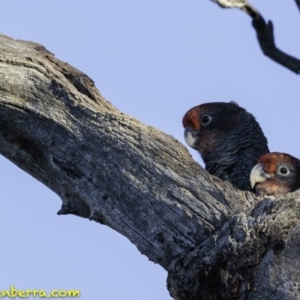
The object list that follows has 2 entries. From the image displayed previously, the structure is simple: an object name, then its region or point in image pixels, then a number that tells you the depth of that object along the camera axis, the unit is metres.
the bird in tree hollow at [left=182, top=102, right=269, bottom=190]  16.94
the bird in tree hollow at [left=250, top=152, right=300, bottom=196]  15.16
